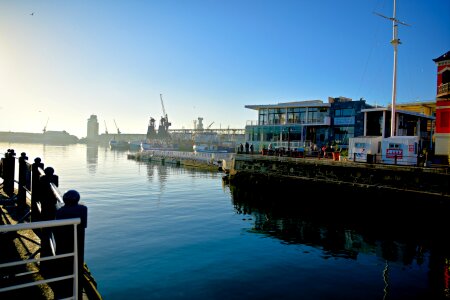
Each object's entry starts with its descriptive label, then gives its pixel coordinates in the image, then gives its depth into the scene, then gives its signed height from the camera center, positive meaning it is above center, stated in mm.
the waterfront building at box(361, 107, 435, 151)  38938 +3290
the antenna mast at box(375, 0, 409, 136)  35188 +12084
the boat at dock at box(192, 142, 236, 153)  104169 -2348
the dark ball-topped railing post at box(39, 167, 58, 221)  5672 -1110
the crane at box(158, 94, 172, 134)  170500 +9831
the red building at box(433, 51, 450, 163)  35656 +4541
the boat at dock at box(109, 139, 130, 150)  187375 -2861
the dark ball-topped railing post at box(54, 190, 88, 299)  4316 -1355
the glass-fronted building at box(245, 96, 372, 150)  54678 +4065
